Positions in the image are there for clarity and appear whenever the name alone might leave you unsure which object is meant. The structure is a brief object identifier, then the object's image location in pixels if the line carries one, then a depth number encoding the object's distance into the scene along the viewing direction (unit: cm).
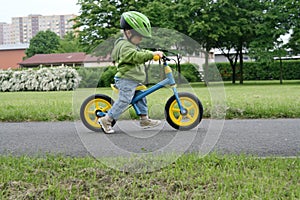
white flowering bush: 2036
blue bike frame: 488
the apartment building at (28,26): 11968
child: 441
